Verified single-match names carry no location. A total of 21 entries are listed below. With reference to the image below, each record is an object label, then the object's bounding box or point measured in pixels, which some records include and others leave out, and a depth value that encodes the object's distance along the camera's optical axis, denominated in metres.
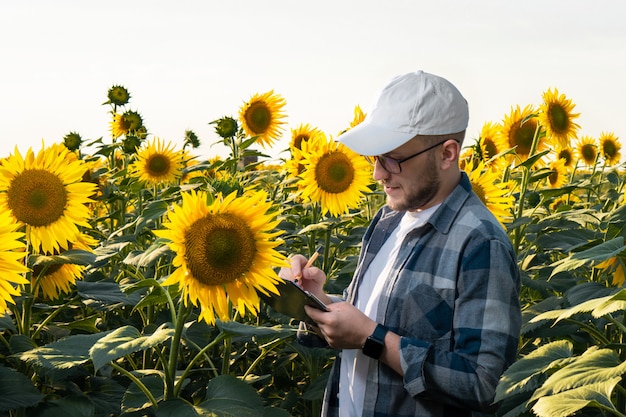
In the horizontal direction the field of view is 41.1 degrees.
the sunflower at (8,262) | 2.18
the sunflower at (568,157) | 6.60
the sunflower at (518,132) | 4.61
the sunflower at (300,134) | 5.13
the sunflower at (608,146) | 6.91
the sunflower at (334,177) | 4.05
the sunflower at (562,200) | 6.13
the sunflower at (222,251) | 2.02
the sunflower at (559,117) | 4.79
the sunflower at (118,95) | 5.75
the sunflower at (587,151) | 6.96
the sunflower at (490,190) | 3.52
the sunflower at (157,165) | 5.35
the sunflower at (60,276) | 3.16
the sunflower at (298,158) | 4.16
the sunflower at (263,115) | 5.45
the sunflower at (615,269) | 2.89
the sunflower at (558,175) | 6.06
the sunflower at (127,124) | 5.88
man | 1.84
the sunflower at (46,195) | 2.99
